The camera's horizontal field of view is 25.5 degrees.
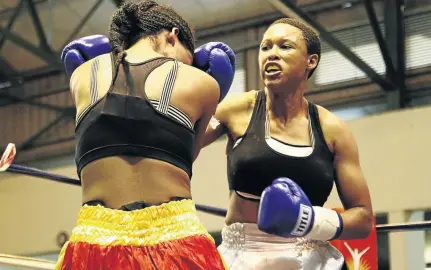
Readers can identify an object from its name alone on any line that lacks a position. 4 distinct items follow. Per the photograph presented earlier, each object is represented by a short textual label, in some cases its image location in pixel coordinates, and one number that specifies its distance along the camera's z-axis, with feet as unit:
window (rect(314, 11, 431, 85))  23.71
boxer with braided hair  6.88
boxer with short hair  8.90
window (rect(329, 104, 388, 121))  24.18
